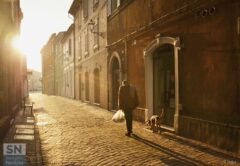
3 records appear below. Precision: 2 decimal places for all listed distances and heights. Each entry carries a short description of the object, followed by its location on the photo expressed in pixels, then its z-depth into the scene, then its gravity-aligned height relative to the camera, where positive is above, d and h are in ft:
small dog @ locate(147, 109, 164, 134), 35.70 -3.78
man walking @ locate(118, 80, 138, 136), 34.86 -1.37
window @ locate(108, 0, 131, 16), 56.19 +13.47
